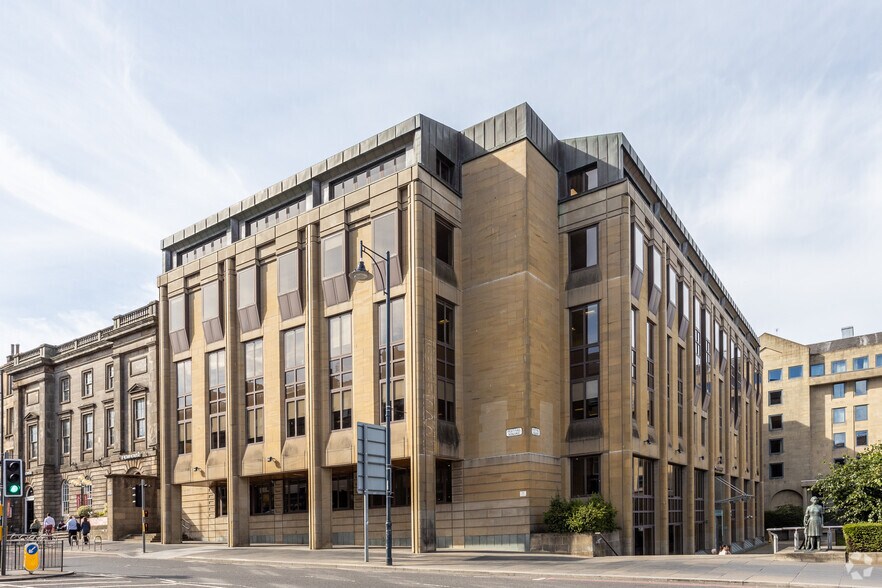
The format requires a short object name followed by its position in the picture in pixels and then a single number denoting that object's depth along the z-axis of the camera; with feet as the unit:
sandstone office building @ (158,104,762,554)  110.73
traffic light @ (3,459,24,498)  72.84
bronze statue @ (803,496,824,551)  78.64
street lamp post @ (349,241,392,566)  82.69
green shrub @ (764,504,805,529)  246.68
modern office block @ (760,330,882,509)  260.83
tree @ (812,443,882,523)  111.14
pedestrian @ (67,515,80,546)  143.28
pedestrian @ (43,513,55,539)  156.66
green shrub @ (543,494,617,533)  100.94
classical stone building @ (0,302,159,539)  163.84
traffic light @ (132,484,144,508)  118.62
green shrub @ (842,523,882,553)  71.67
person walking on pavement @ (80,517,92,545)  140.05
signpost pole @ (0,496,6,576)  72.19
